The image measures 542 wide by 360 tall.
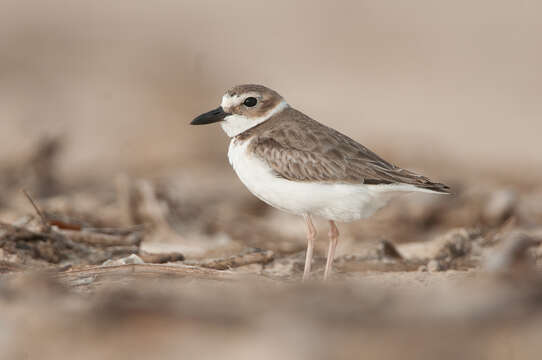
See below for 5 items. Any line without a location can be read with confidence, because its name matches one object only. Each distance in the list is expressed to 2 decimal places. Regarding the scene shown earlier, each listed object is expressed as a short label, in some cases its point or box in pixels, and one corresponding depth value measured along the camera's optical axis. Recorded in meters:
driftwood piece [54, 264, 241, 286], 7.71
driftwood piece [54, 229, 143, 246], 9.96
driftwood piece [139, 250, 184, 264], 9.04
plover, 8.95
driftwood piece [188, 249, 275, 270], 8.91
